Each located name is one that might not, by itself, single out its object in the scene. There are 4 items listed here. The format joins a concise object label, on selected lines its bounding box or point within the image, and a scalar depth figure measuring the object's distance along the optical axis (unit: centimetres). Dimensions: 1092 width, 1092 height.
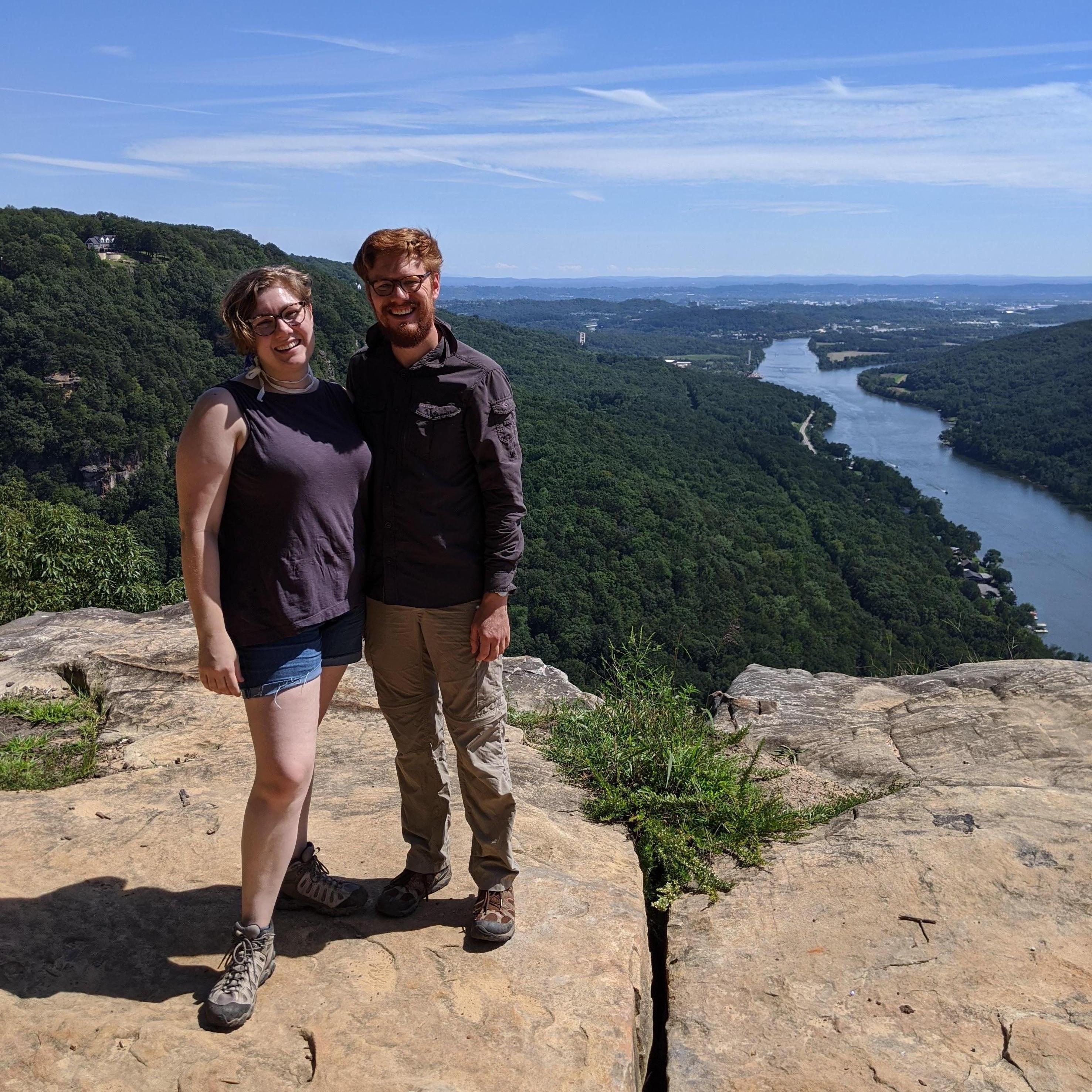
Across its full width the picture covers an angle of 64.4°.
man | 224
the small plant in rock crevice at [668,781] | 307
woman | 204
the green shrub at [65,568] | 939
